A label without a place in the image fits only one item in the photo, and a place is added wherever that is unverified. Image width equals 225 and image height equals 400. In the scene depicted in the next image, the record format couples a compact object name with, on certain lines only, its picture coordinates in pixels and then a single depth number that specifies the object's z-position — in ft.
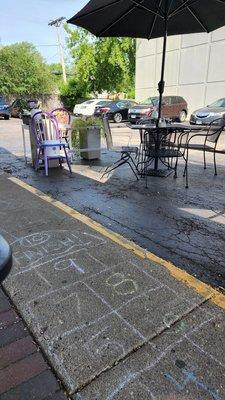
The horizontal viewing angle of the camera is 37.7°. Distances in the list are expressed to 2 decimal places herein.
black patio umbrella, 17.29
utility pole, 125.62
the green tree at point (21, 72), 97.04
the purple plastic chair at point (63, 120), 23.68
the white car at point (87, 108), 72.33
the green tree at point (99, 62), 94.32
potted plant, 24.86
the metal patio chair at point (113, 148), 19.63
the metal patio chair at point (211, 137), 20.05
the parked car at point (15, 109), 71.29
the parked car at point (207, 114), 46.80
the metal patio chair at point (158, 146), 19.30
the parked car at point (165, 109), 56.94
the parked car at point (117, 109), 63.62
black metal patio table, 18.95
